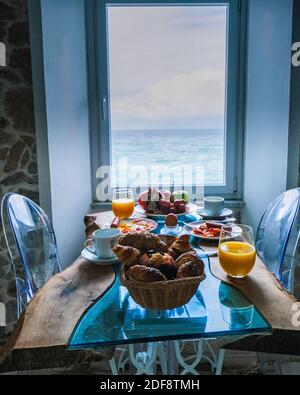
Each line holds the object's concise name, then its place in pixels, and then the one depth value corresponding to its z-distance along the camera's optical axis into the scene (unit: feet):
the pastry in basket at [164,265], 3.23
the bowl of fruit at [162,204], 6.03
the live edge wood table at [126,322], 2.91
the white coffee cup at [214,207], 6.00
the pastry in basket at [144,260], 3.28
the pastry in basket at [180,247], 3.60
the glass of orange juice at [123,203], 5.81
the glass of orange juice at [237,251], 3.80
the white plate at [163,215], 5.98
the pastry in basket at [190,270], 3.14
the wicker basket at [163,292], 3.03
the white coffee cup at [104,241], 4.23
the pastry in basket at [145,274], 3.04
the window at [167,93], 8.24
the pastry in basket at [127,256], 3.32
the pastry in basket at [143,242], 3.58
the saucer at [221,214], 5.97
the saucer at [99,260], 4.22
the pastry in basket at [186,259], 3.27
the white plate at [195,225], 4.91
